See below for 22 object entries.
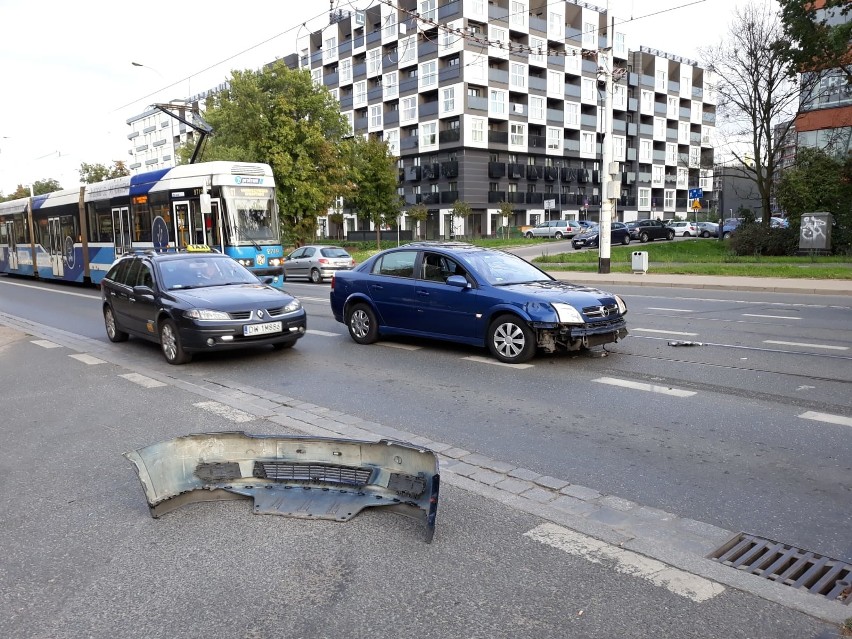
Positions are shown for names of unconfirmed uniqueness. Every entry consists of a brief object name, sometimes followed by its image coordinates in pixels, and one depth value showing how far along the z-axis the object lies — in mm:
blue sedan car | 8594
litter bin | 24547
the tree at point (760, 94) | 31469
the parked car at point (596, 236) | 43969
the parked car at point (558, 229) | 55406
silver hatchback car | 26703
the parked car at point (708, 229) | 54094
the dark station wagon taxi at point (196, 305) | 9125
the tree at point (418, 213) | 56378
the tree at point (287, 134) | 40250
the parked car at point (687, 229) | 55406
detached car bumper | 4246
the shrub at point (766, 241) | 28609
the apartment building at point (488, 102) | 60531
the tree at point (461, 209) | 57312
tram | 17938
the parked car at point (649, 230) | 46969
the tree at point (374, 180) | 50625
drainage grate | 3309
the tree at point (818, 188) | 28464
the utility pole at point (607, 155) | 22766
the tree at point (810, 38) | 25797
